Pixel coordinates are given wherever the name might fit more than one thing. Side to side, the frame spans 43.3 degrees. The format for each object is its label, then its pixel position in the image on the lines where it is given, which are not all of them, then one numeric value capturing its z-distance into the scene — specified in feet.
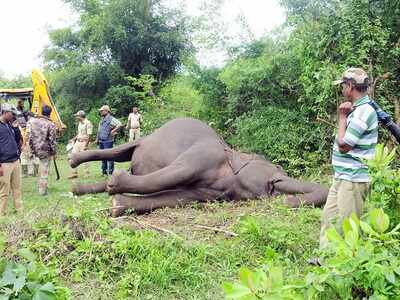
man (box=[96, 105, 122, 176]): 34.55
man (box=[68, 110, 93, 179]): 36.09
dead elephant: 18.71
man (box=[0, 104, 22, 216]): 22.06
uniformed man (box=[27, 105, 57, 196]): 27.95
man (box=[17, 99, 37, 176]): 35.58
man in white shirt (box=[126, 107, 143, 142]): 43.50
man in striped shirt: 12.13
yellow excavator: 43.99
